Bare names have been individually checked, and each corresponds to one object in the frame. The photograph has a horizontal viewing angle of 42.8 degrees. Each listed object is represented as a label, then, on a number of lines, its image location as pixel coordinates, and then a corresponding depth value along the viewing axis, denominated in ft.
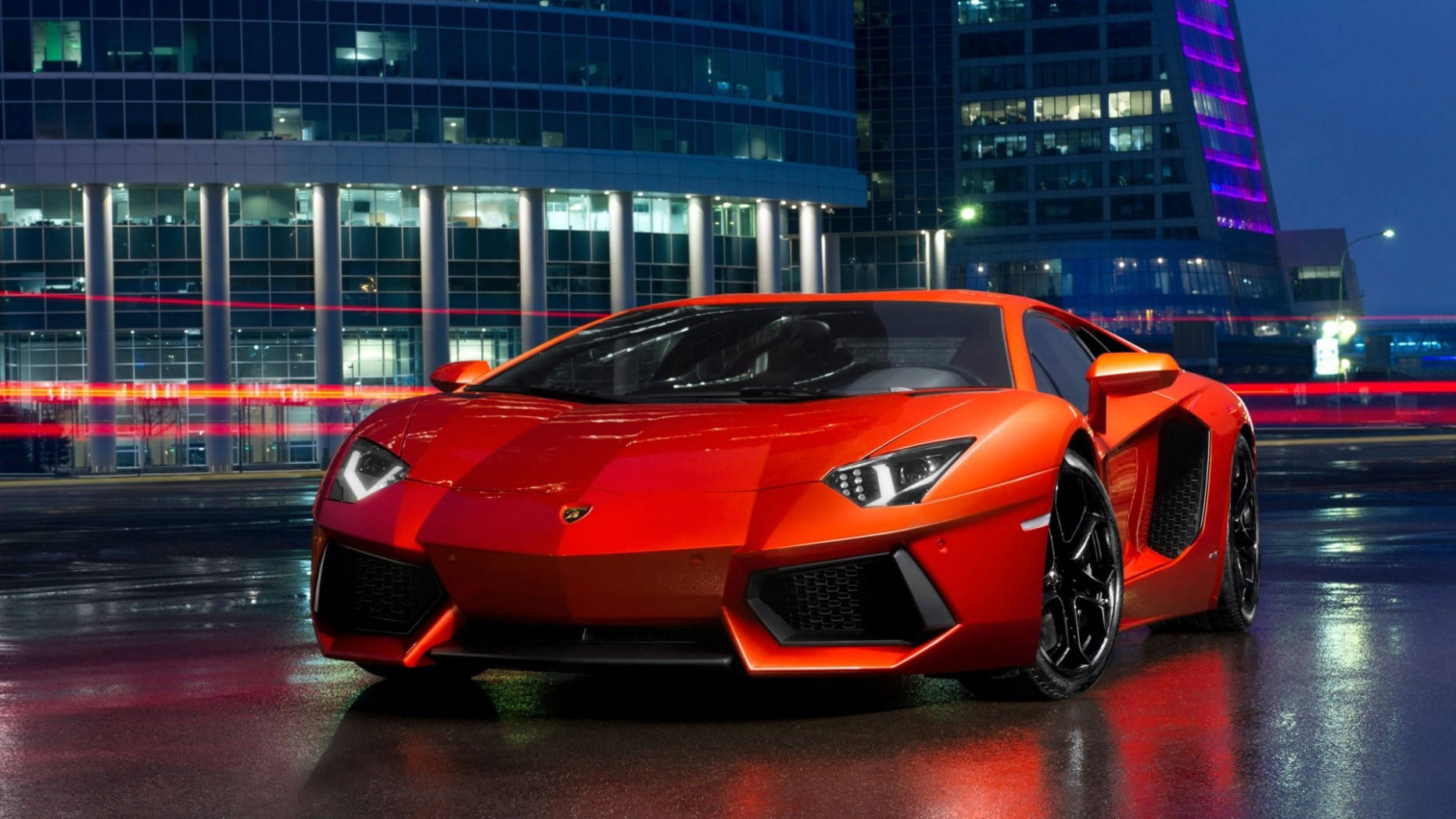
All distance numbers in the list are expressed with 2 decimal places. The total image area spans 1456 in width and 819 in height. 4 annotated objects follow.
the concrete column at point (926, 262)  328.95
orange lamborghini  17.65
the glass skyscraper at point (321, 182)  190.19
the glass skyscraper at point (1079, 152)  373.61
